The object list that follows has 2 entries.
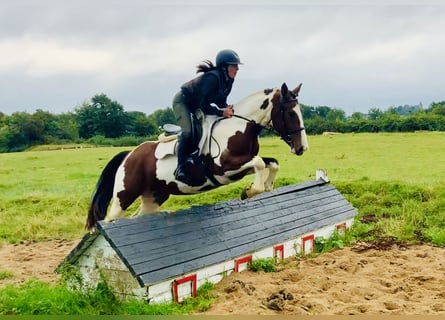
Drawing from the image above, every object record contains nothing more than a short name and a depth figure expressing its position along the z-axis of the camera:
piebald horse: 5.58
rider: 5.70
